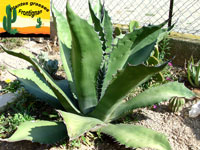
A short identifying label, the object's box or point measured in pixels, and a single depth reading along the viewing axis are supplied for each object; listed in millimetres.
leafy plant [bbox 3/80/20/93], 2408
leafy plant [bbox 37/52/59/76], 2562
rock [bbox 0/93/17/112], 2199
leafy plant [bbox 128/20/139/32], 2707
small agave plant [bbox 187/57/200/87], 2486
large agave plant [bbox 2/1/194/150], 1477
